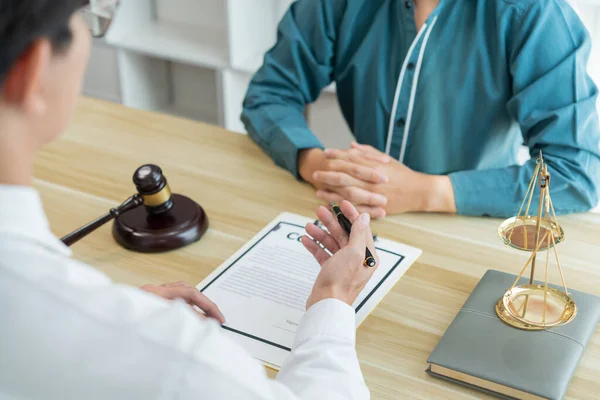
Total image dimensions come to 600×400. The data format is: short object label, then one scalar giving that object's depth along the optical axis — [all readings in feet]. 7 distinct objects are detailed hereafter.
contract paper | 3.86
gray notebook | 3.45
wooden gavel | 4.62
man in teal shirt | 5.12
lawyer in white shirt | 2.19
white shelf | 10.60
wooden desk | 3.79
